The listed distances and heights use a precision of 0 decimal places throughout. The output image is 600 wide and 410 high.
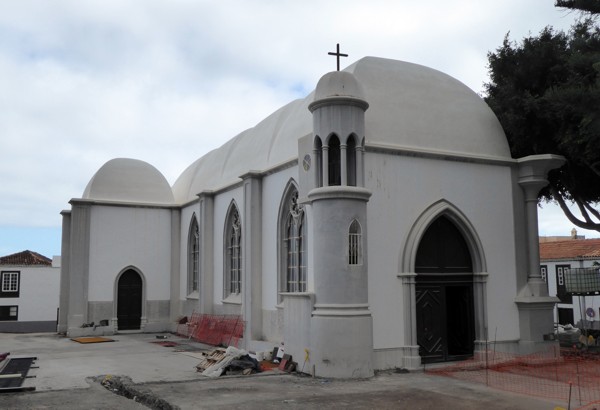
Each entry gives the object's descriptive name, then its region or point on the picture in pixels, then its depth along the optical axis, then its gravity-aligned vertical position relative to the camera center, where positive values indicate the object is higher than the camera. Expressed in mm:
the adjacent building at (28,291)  44125 -218
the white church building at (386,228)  13562 +1443
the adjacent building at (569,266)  35156 +1116
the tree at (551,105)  15602 +4901
